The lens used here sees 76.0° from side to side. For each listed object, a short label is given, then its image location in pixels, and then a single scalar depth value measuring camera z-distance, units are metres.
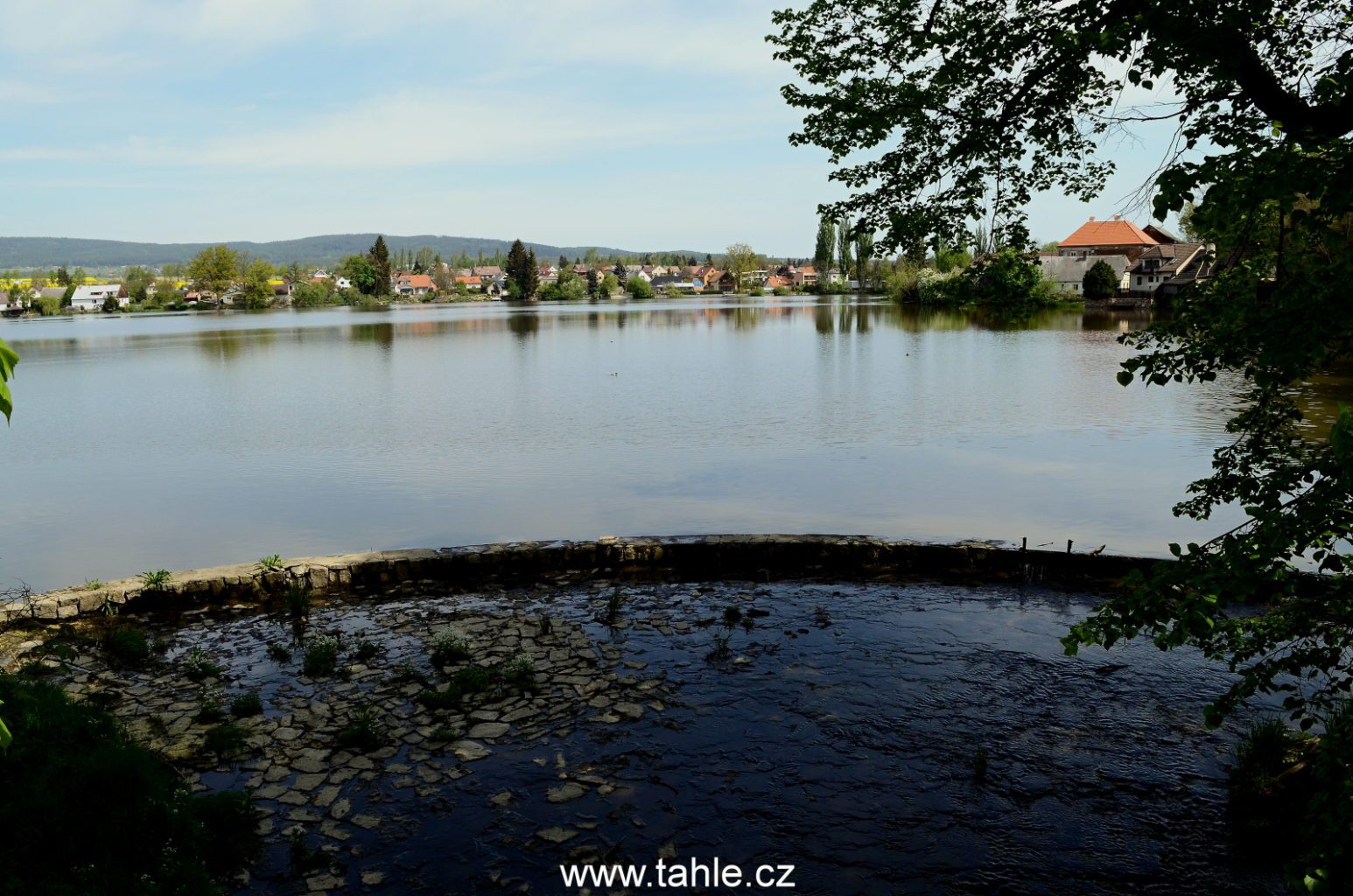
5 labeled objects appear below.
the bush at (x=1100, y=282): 97.06
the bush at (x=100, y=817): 5.88
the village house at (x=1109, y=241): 120.94
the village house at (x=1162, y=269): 89.88
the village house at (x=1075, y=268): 114.38
